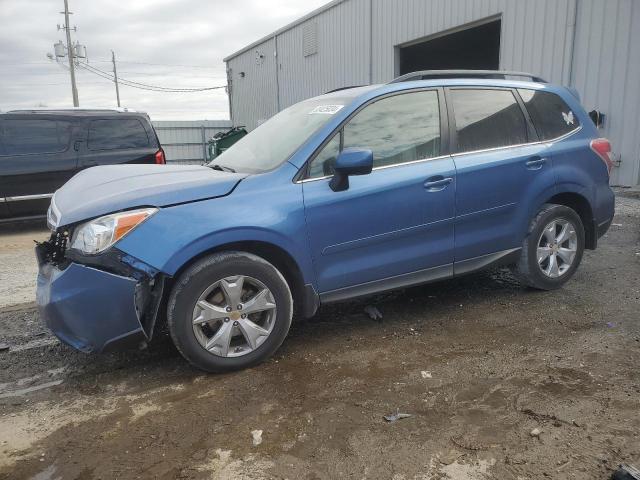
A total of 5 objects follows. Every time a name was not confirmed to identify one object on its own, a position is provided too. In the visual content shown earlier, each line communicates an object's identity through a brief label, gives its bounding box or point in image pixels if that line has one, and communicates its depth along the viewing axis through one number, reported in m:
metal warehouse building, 9.23
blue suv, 2.93
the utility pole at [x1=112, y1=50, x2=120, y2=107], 58.25
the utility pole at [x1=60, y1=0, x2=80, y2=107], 37.62
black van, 7.83
